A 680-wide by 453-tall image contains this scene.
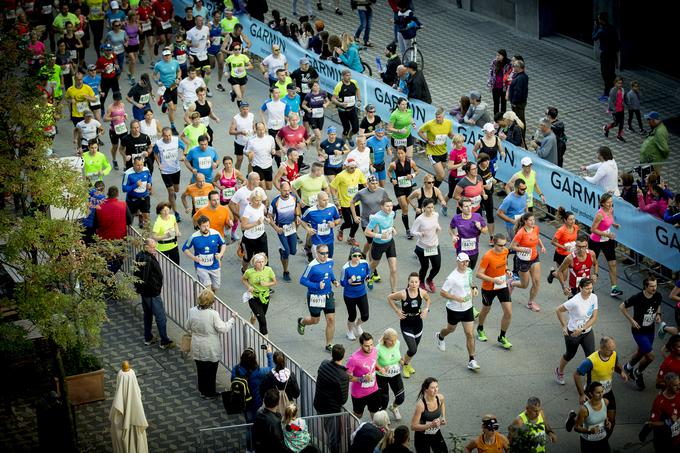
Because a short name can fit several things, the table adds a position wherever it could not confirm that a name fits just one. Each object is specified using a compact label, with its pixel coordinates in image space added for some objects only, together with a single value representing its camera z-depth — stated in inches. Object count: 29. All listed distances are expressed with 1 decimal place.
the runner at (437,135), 900.6
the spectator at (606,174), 818.2
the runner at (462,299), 688.4
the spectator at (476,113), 920.3
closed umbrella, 614.9
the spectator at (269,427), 587.9
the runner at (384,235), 766.5
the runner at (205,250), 746.8
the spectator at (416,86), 981.2
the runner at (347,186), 815.1
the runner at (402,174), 840.3
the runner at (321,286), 703.7
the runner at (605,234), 764.0
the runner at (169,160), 878.4
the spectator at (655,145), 873.5
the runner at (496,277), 709.3
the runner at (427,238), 761.0
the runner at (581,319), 671.8
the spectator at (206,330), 673.6
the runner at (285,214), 792.3
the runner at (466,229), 756.6
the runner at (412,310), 671.8
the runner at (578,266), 721.0
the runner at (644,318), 671.1
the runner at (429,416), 593.9
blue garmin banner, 771.4
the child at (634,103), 986.1
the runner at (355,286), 703.7
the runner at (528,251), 748.6
